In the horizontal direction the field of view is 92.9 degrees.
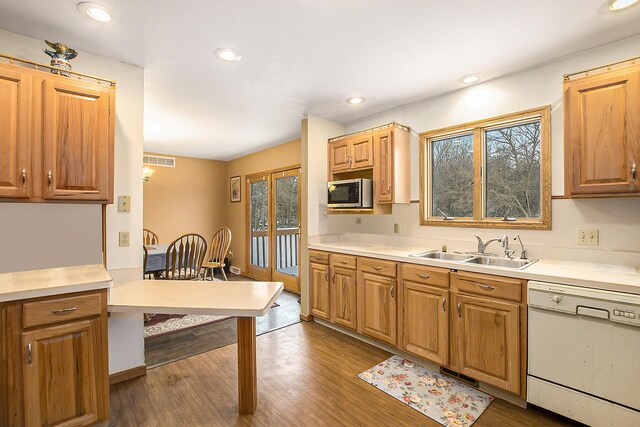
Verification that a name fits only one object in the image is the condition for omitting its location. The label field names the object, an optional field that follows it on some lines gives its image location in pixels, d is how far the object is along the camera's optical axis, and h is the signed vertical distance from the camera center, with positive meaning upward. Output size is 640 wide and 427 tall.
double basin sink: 2.34 -0.37
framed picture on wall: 6.30 +0.57
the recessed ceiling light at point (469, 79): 2.60 +1.18
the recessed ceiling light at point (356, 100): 3.12 +1.21
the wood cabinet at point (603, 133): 1.84 +0.52
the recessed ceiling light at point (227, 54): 2.22 +1.21
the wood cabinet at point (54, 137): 1.78 +0.50
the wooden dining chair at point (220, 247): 4.95 -0.52
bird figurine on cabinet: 1.94 +1.04
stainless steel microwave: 3.20 +0.24
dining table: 3.67 -0.55
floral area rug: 1.95 -1.28
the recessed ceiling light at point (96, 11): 1.70 +1.19
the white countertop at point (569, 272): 1.67 -0.37
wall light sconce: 4.76 +0.69
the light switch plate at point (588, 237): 2.17 -0.17
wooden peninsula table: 1.64 -0.49
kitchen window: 2.46 +0.38
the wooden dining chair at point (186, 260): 3.67 -0.54
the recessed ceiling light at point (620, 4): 1.68 +1.18
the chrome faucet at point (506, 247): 2.45 -0.27
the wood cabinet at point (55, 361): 1.51 -0.76
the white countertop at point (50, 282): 1.53 -0.36
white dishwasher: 1.61 -0.80
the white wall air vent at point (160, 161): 5.66 +1.05
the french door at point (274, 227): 5.09 -0.20
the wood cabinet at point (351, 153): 3.21 +0.68
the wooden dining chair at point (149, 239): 5.14 -0.40
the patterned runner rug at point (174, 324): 3.27 -1.24
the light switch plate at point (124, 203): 2.36 +0.10
